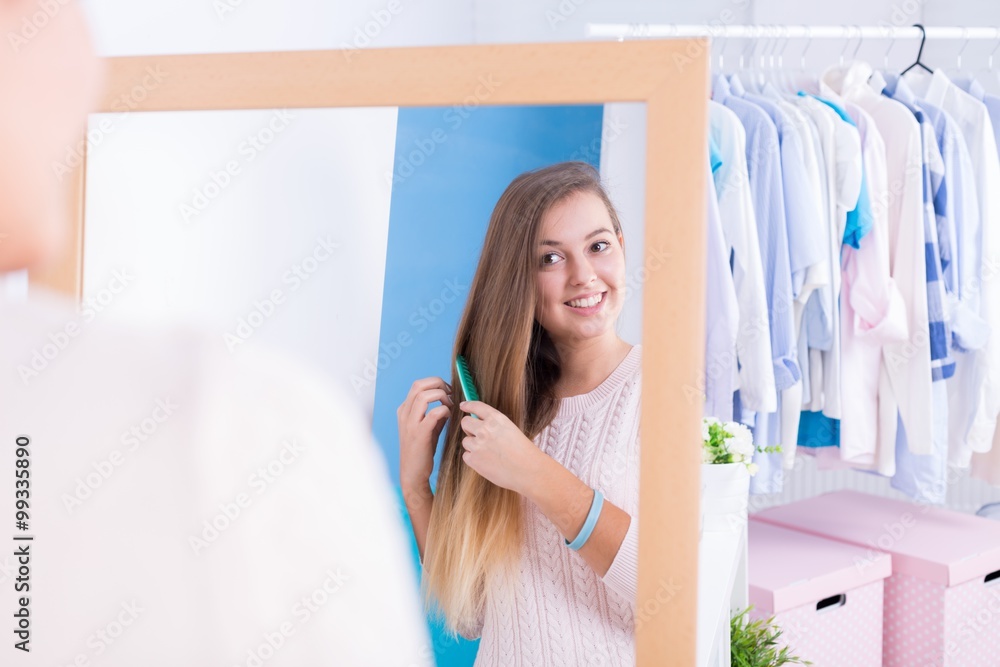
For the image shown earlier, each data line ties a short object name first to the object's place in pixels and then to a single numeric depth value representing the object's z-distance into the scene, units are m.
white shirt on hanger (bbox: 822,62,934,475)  1.59
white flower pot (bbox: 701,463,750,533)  1.12
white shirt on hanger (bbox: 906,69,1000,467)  1.65
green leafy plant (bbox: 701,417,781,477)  1.15
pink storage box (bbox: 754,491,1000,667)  1.69
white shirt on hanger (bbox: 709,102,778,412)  1.49
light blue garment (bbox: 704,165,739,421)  1.42
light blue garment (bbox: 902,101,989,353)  1.62
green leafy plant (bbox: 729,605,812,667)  1.17
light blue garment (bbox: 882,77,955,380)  1.60
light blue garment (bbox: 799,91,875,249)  1.57
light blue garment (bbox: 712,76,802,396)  1.54
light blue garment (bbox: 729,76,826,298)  1.53
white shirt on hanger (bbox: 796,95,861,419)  1.56
